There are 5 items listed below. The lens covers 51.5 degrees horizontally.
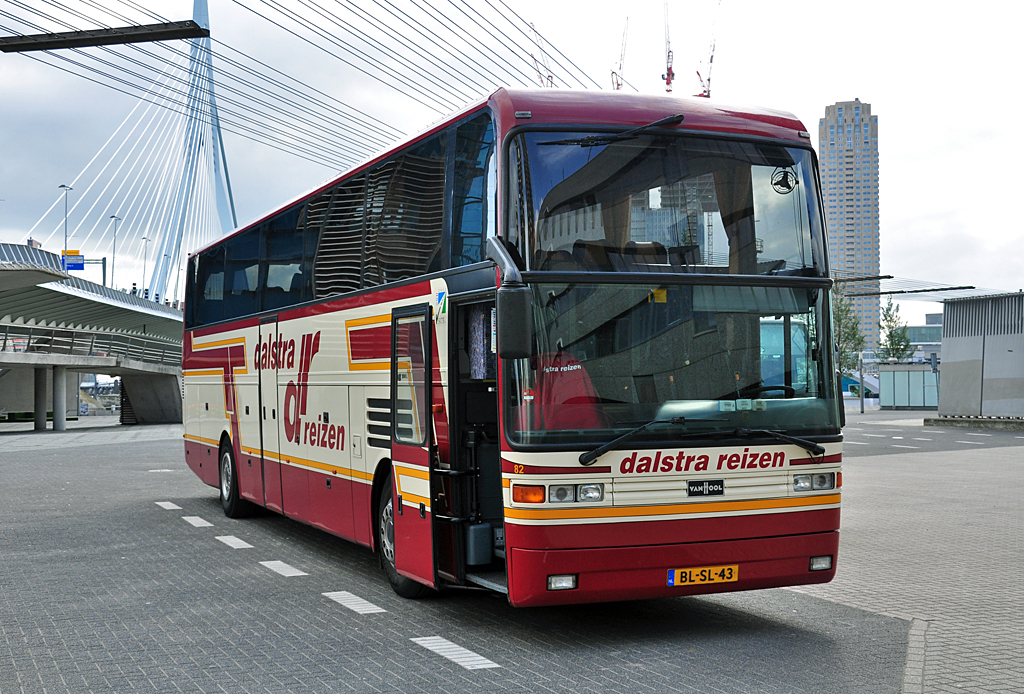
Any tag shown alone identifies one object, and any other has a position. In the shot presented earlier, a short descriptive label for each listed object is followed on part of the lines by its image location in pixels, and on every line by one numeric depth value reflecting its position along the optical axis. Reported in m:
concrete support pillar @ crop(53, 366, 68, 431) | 43.75
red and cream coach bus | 6.56
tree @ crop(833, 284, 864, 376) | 65.31
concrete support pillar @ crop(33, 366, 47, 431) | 44.34
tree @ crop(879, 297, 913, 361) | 68.94
